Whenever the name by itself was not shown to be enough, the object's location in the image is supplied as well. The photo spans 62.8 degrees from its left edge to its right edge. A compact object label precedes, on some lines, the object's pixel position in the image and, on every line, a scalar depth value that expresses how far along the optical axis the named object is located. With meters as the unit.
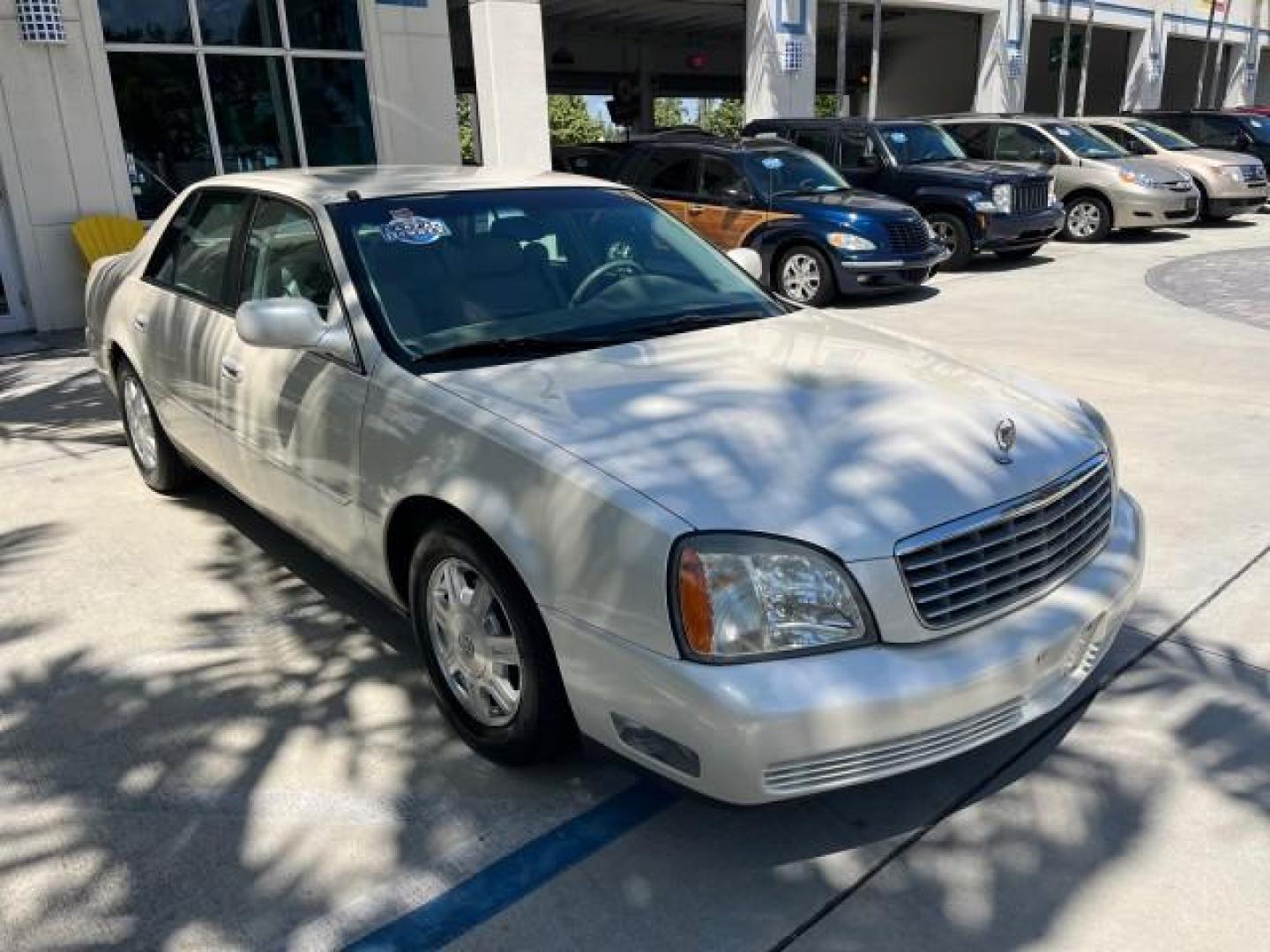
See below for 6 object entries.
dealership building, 9.48
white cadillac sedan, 2.32
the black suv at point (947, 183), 12.09
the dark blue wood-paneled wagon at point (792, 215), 10.00
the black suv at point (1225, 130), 17.97
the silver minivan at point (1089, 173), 14.16
